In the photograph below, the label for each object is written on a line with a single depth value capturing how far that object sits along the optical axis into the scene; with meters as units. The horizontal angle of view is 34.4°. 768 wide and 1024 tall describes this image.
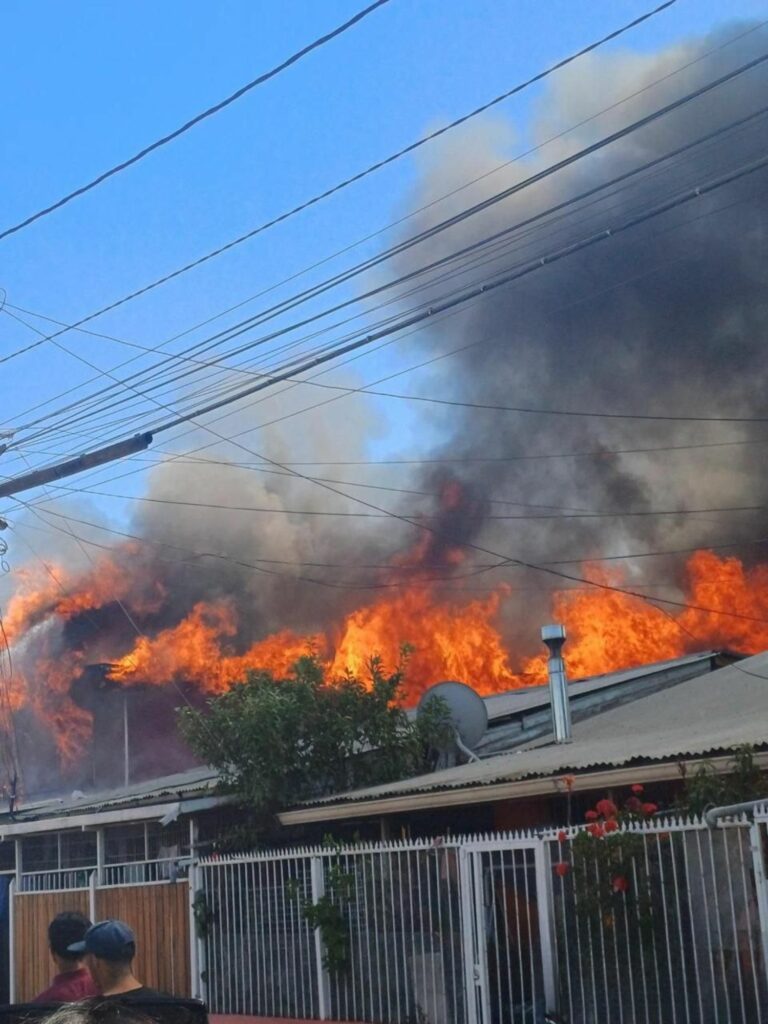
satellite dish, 14.47
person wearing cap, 4.43
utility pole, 11.42
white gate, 8.66
